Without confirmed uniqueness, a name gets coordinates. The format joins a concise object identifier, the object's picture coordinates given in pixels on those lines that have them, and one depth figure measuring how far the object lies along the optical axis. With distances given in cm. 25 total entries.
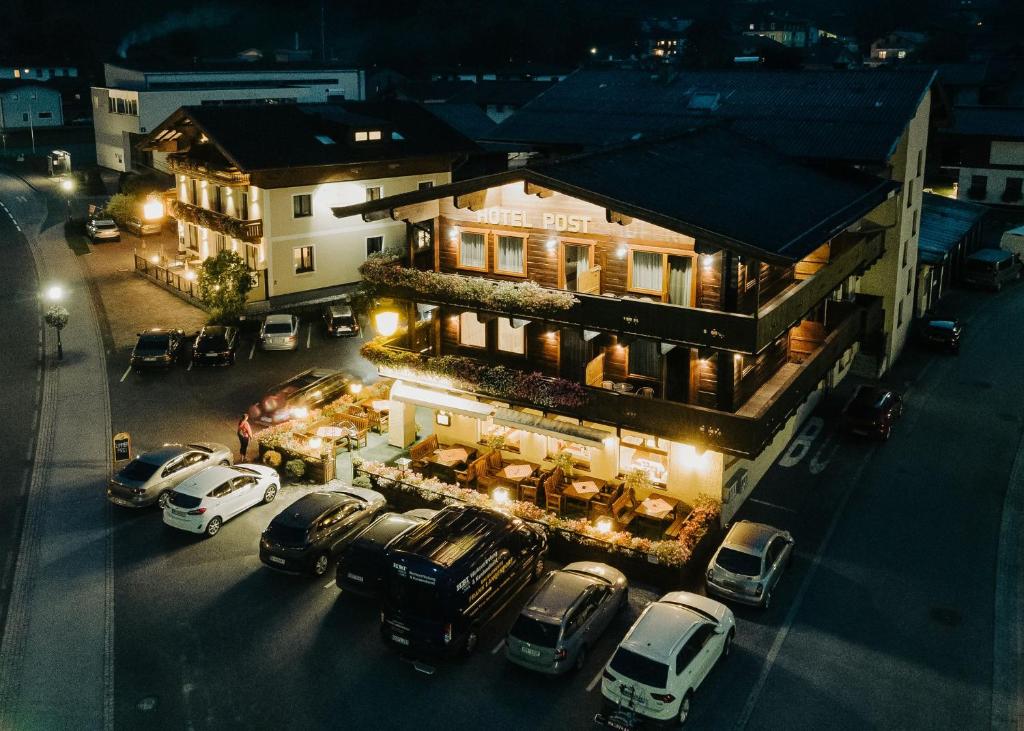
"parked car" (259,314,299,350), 4378
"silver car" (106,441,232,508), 2869
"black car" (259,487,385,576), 2520
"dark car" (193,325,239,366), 4175
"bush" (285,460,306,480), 3106
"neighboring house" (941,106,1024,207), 6925
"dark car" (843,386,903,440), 3362
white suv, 1917
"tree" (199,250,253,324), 4619
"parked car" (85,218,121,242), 6397
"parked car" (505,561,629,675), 2078
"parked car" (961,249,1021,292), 5441
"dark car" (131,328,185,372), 4072
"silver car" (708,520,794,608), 2356
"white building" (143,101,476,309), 4934
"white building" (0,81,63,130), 10650
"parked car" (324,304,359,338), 4603
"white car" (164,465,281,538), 2723
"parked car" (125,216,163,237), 6562
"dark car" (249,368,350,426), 3469
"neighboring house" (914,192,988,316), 4719
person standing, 3212
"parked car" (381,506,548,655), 2150
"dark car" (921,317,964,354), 4331
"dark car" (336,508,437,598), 2380
